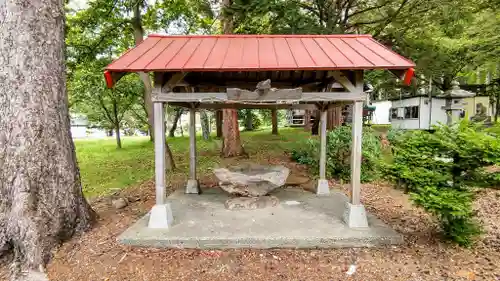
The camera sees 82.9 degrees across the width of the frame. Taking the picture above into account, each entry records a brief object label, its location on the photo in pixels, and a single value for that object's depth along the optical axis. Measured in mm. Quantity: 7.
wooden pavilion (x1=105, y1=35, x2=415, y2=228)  3746
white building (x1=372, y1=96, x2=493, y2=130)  15203
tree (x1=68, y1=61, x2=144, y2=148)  11367
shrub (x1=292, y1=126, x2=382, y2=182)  7680
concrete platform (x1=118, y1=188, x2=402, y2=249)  3795
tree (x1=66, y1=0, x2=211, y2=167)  8719
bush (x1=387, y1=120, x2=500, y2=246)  3443
